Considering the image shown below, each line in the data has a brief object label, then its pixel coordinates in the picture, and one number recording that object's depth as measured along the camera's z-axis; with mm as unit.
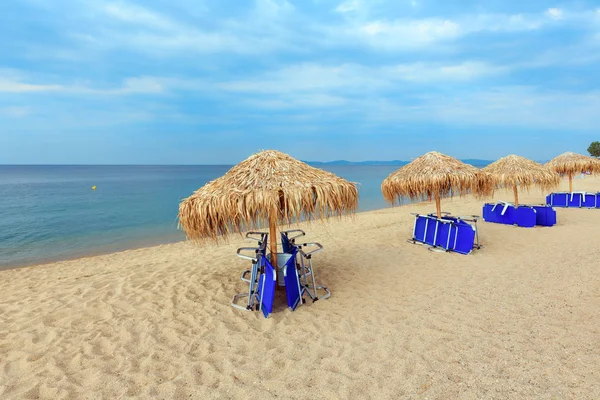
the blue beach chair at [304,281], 4340
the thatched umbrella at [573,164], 13602
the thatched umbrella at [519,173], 9234
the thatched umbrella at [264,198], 3844
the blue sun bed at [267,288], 3849
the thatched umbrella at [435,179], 6762
